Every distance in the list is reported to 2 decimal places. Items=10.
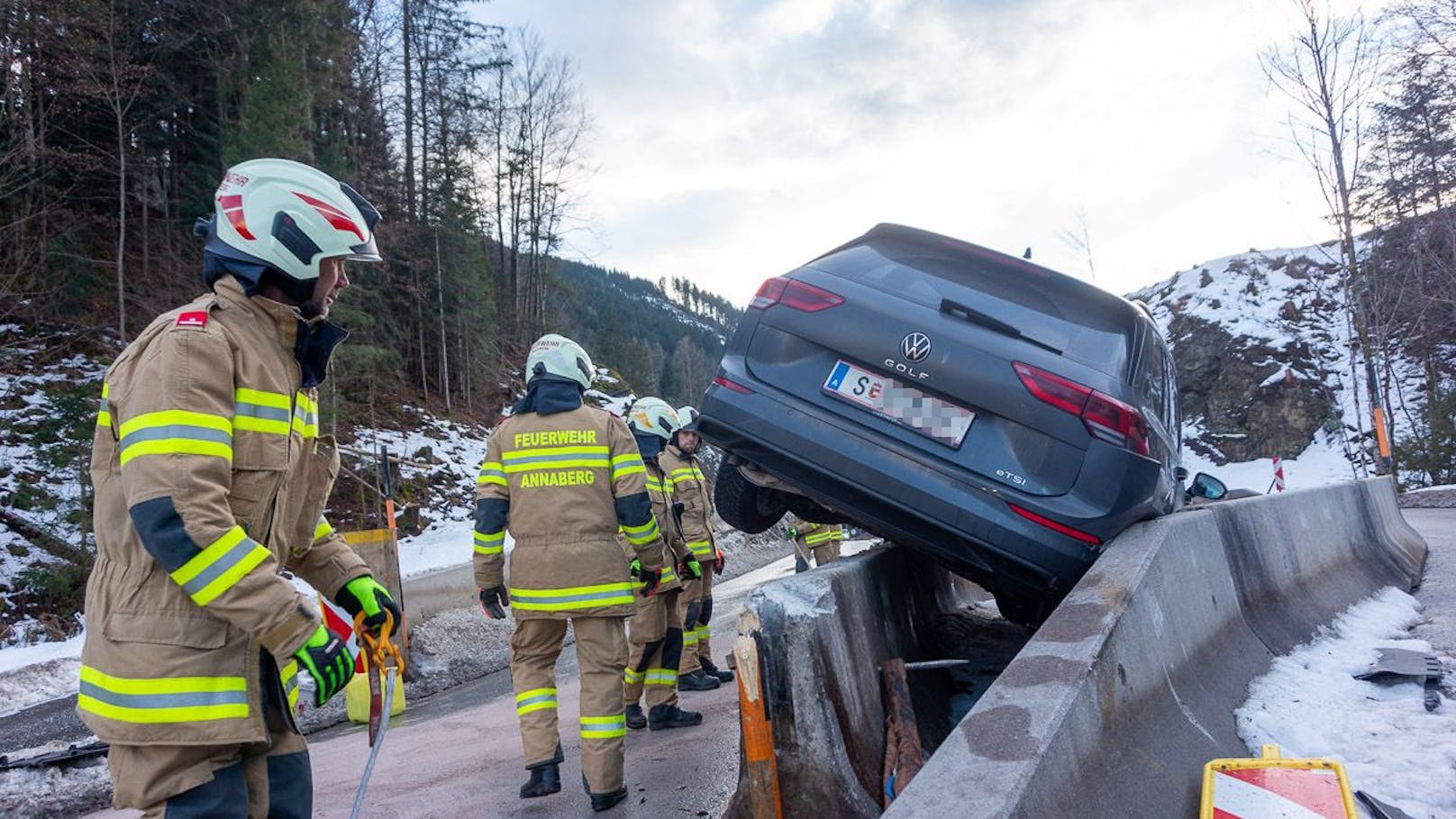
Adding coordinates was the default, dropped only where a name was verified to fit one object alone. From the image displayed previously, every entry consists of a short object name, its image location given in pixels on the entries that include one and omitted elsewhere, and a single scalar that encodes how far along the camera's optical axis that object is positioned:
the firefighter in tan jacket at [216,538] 1.95
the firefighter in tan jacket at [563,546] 4.07
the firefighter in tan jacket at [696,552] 6.99
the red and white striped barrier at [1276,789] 2.12
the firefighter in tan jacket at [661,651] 5.55
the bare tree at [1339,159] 19.81
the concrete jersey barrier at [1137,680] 1.66
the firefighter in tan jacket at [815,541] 10.37
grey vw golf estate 3.49
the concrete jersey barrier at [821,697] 2.64
